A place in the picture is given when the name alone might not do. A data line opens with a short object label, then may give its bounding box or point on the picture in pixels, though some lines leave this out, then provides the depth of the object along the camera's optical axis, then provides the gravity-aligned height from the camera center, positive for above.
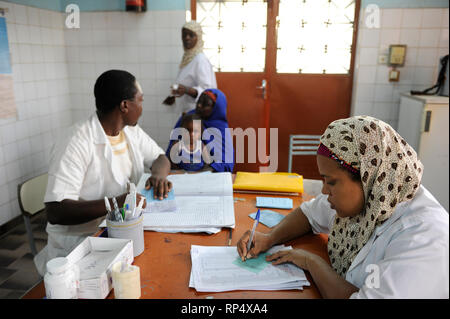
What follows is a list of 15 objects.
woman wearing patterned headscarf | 0.82 -0.39
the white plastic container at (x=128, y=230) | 1.15 -0.51
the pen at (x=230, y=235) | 1.31 -0.61
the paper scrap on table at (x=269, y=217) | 1.47 -0.61
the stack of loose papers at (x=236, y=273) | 1.03 -0.60
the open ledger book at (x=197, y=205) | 1.38 -0.58
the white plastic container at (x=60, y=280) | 0.88 -0.51
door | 3.62 +0.09
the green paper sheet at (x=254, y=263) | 1.12 -0.61
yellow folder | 1.79 -0.57
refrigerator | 3.12 -0.59
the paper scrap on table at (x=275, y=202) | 1.64 -0.61
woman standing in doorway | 3.44 -0.02
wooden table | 1.00 -0.61
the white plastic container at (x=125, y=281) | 0.93 -0.55
